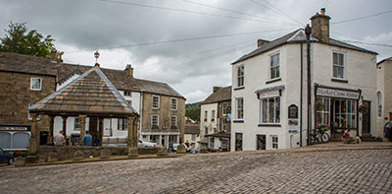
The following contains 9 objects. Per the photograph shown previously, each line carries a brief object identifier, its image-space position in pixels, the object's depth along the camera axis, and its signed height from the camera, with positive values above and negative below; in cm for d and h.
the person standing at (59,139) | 1502 -160
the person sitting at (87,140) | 1509 -163
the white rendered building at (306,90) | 1797 +157
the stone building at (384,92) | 2378 +198
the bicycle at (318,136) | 1748 -140
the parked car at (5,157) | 2173 -388
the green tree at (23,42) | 3781 +907
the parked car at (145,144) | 2577 -311
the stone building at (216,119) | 2898 -92
